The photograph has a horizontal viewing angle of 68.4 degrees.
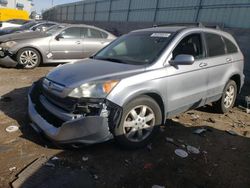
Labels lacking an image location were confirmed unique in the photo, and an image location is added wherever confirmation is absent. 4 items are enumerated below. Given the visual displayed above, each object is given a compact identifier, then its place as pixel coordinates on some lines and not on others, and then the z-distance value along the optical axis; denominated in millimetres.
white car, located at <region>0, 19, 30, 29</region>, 12856
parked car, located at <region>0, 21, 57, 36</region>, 8868
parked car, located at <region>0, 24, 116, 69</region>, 5658
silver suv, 2349
